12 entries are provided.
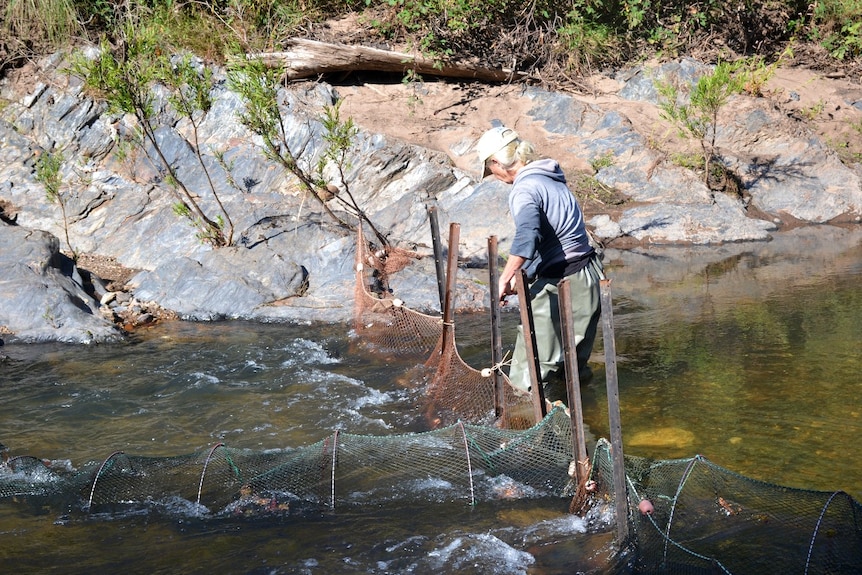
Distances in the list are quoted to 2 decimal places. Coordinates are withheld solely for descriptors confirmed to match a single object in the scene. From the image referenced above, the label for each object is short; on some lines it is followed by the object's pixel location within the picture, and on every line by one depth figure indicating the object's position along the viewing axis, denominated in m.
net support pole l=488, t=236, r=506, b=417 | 4.93
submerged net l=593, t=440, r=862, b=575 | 3.45
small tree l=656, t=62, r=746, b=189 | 11.56
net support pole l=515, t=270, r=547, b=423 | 4.30
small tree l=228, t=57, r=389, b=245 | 8.84
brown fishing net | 5.07
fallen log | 13.71
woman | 4.46
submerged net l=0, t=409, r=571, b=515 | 4.44
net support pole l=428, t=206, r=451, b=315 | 6.71
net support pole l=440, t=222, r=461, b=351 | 5.43
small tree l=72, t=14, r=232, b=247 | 8.83
